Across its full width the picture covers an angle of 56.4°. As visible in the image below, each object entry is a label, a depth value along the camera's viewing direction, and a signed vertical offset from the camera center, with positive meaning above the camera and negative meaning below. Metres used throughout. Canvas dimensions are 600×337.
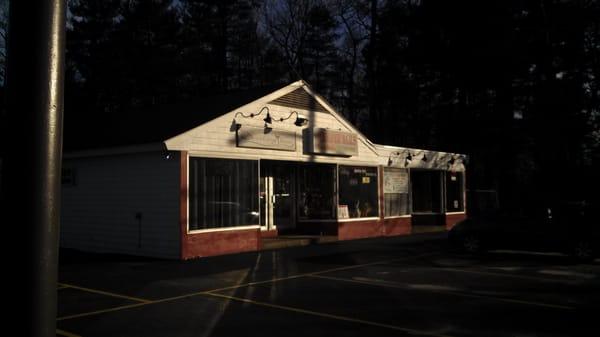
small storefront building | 14.52 +0.21
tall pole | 1.53 +0.09
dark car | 13.92 -1.10
